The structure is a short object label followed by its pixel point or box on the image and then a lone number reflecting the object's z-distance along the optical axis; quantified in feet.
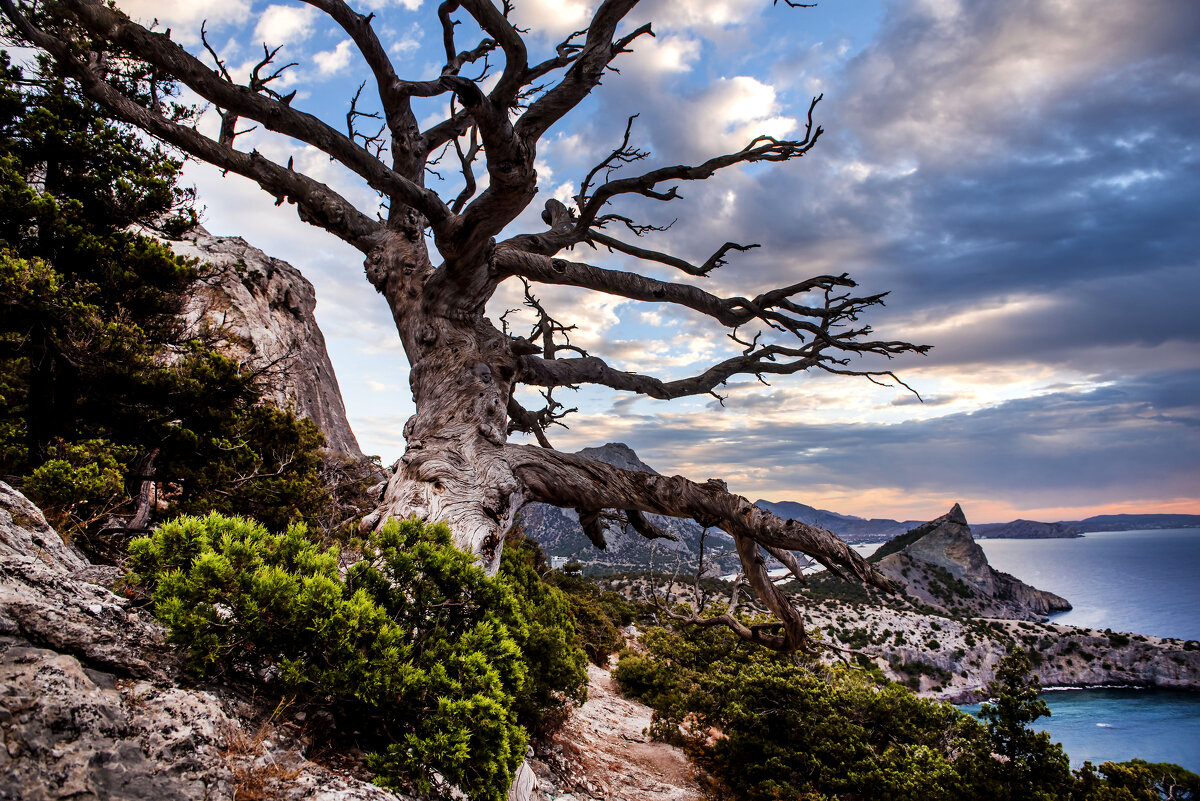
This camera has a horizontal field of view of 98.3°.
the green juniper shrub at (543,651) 16.49
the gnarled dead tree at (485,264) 14.48
